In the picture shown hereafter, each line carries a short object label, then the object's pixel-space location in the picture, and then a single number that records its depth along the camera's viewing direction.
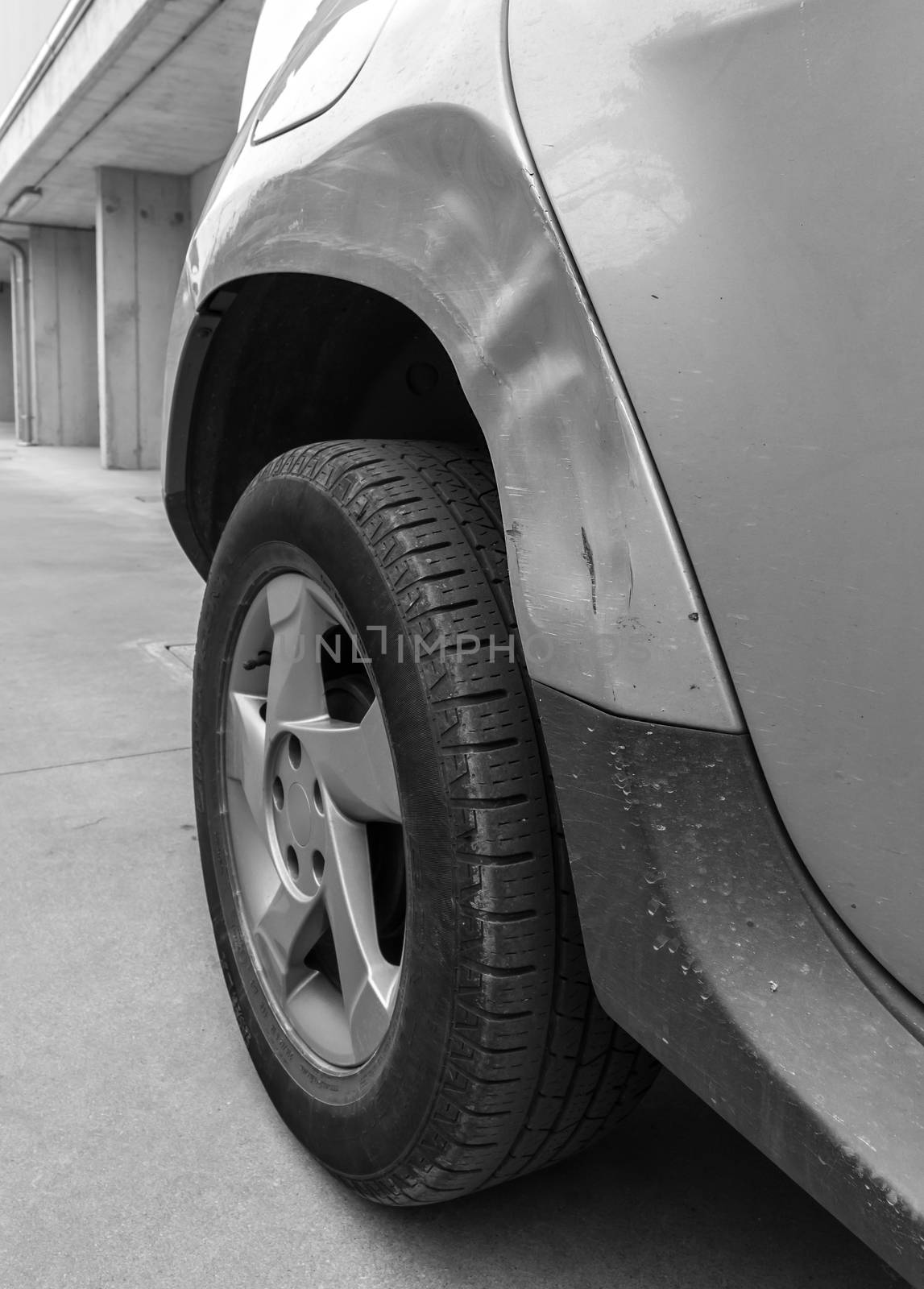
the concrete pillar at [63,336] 16.05
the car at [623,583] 0.74
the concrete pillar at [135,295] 12.40
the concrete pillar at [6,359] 26.59
